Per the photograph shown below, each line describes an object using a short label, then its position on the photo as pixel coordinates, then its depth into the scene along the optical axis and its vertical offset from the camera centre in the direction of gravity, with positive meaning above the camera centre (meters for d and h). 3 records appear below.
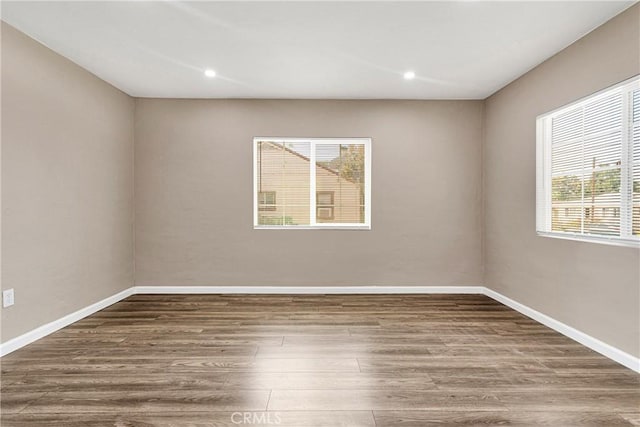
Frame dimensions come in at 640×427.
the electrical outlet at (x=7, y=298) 2.60 -0.70
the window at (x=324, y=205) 4.59 +0.04
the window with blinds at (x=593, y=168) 2.49 +0.34
